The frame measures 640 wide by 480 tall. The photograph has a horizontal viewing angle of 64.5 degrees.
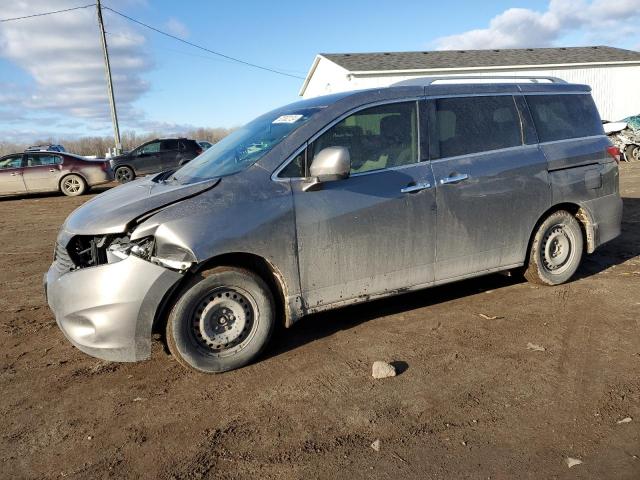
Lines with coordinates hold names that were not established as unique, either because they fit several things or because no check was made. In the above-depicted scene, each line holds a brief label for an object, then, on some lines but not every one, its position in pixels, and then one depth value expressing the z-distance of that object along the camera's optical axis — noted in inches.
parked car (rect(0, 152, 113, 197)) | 610.2
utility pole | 957.8
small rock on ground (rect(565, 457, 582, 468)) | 97.6
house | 1038.4
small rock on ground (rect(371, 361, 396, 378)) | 134.3
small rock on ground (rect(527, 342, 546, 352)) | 147.0
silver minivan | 131.6
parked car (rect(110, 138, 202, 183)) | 737.6
